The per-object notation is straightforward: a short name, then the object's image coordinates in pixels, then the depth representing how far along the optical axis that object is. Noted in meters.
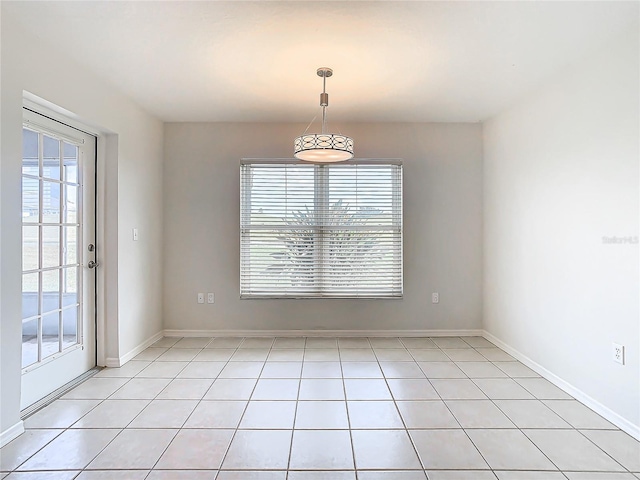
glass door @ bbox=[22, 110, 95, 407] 2.43
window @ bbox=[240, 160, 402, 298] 4.03
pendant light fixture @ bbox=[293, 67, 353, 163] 2.57
